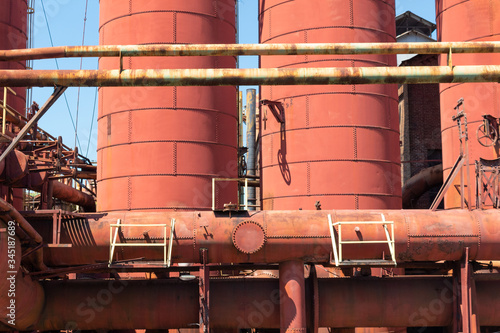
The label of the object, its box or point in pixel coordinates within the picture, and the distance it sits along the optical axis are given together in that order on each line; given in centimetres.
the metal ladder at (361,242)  1143
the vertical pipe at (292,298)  1190
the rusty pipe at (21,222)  1014
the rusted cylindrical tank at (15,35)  2271
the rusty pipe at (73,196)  2231
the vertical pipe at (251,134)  3509
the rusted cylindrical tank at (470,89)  1869
